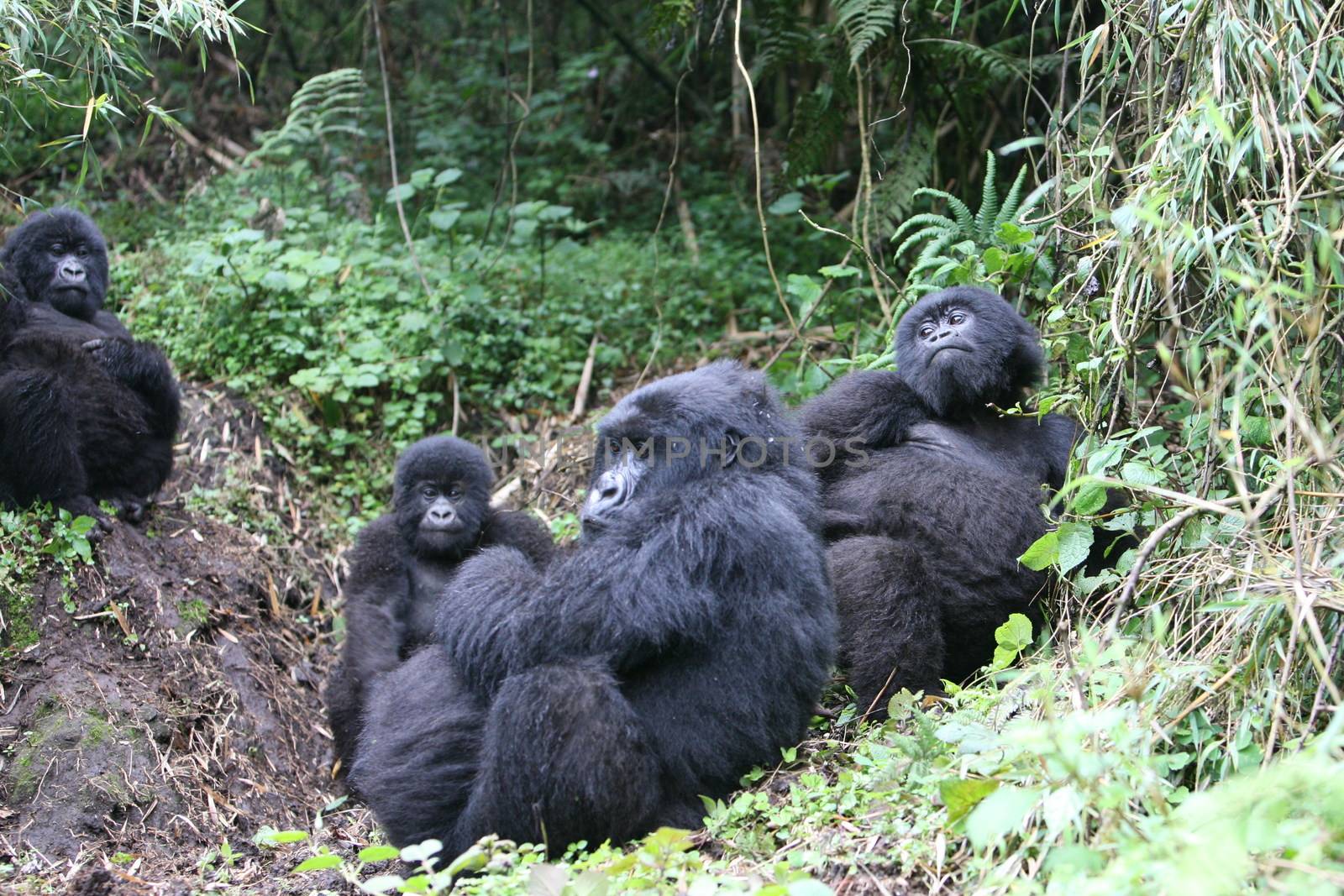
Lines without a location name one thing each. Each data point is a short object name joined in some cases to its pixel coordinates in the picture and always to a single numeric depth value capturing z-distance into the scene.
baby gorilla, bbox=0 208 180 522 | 4.61
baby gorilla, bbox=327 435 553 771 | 4.82
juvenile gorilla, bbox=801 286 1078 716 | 4.00
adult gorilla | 3.10
